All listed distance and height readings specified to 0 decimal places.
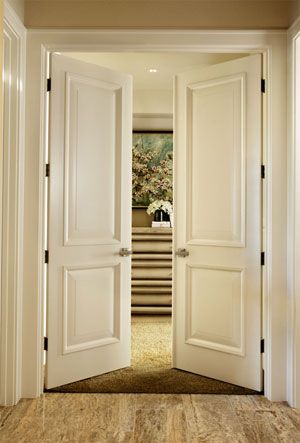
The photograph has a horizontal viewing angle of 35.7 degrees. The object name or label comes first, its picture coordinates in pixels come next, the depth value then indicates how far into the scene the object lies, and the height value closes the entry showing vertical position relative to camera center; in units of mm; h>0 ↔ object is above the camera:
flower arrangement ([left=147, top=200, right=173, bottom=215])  5695 +278
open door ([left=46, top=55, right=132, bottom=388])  3055 +55
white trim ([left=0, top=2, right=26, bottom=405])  2783 -175
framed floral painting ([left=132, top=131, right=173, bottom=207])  5824 +776
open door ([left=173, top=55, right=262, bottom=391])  3072 +56
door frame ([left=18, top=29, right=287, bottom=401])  2904 +314
